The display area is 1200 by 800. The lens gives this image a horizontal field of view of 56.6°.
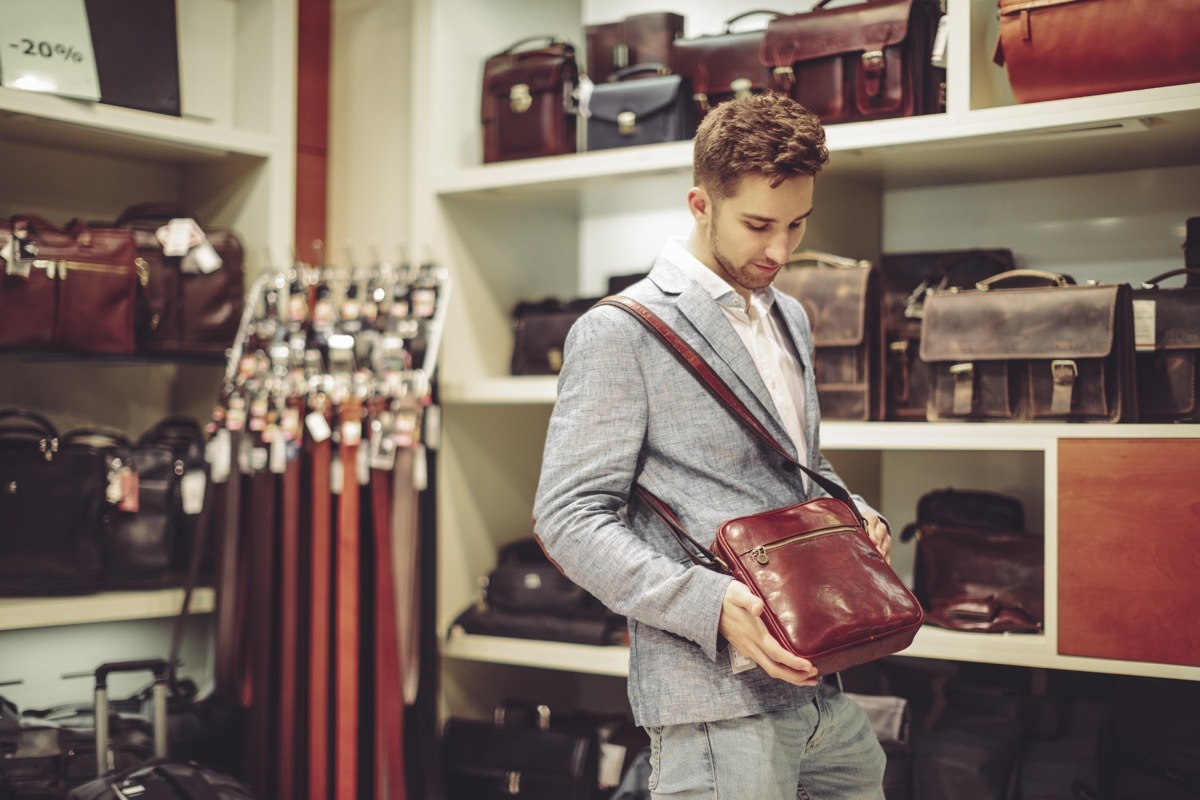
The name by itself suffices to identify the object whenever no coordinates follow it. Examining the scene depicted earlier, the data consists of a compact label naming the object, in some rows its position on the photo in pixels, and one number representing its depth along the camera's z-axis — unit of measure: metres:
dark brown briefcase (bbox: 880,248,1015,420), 2.71
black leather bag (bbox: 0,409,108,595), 2.82
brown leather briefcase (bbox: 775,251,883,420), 2.63
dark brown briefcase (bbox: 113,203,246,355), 3.07
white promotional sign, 2.88
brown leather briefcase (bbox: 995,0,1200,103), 2.23
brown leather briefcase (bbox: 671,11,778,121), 2.82
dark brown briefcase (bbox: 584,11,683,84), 3.07
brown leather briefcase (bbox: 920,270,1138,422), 2.36
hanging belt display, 2.86
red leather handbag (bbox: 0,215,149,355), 2.80
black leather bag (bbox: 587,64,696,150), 2.89
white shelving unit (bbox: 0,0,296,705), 3.22
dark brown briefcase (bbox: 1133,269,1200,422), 2.36
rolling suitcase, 2.48
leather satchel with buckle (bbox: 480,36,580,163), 3.06
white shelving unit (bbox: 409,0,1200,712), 2.48
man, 1.61
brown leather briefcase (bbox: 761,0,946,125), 2.58
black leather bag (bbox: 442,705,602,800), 2.93
